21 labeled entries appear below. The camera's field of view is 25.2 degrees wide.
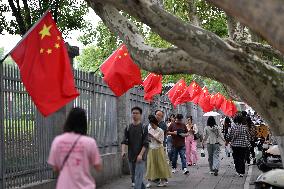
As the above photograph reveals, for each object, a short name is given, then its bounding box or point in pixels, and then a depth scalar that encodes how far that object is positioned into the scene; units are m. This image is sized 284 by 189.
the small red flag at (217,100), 37.70
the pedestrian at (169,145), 19.76
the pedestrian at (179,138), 17.86
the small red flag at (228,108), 38.24
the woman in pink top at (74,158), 6.53
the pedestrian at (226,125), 24.19
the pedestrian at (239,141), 17.12
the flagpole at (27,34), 9.60
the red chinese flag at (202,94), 31.56
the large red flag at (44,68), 9.64
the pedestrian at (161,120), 16.25
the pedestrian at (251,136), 21.08
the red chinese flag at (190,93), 24.90
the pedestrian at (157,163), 14.69
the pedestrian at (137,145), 11.57
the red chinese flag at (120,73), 13.82
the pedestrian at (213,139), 17.52
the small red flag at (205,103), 32.81
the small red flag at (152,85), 18.55
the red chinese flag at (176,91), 24.80
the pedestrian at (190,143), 20.78
